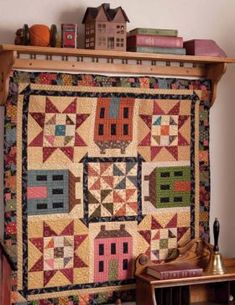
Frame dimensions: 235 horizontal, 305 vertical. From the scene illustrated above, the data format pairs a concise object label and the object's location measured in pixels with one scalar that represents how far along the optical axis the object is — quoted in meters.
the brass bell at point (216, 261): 3.17
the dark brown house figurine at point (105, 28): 2.91
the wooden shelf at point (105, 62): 2.82
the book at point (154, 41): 3.01
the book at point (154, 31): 3.01
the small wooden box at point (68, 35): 2.88
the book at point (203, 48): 3.15
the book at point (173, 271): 3.04
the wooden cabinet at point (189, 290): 3.04
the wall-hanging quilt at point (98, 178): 2.94
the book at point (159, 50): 3.01
